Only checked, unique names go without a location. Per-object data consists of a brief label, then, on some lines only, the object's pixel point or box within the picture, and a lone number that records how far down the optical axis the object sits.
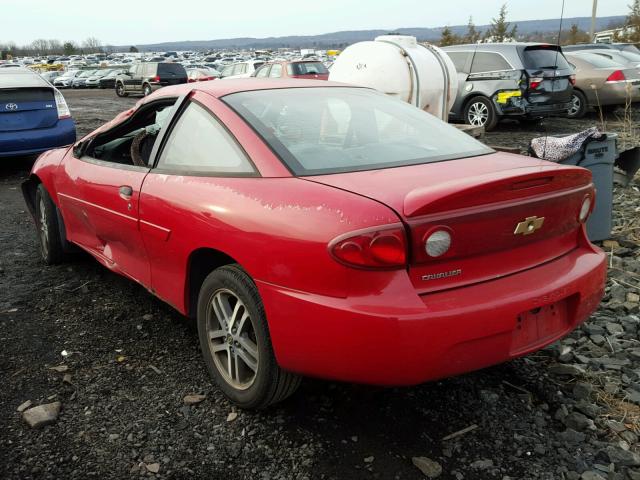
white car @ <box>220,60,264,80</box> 22.81
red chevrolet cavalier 2.11
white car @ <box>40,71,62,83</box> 44.30
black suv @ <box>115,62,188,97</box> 28.45
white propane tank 7.57
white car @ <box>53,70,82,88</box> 42.44
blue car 7.95
